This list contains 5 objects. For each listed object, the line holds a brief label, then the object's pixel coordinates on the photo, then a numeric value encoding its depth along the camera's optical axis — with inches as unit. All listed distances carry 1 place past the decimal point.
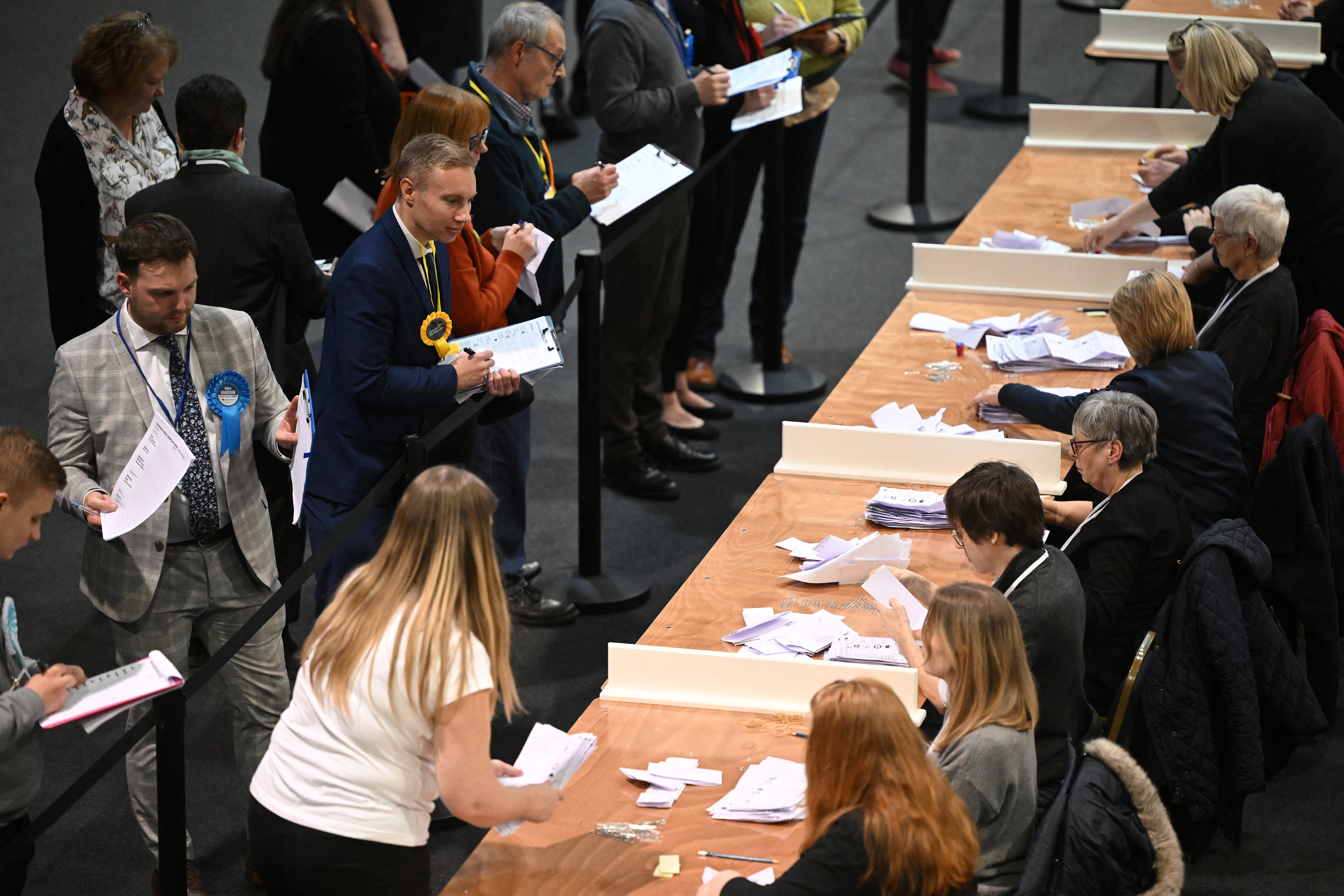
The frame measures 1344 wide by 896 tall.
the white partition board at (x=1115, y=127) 480.7
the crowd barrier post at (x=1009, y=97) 663.8
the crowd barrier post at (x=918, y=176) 566.6
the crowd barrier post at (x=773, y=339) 456.8
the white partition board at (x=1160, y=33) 504.1
